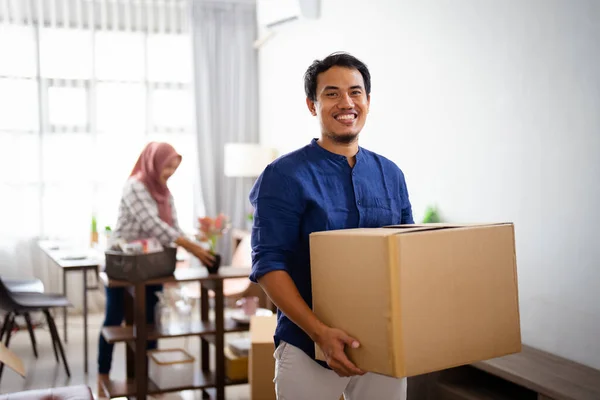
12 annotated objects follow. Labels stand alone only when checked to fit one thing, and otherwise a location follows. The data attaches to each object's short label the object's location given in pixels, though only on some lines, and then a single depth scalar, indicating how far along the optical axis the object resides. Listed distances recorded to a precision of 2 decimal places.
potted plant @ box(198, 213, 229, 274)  3.74
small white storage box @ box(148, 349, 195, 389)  3.43
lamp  5.71
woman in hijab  3.55
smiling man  1.66
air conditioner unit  5.00
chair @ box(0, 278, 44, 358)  4.57
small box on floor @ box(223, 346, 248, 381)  3.51
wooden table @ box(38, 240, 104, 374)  4.17
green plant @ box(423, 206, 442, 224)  3.51
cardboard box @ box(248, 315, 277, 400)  3.14
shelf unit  3.29
